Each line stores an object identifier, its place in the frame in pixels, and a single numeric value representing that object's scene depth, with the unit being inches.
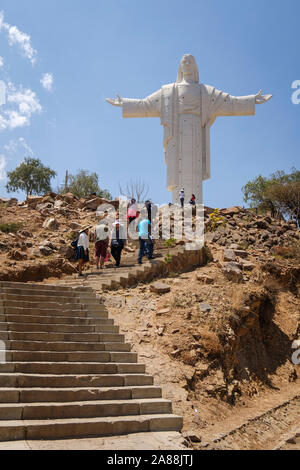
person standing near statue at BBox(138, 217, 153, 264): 438.3
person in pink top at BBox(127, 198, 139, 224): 535.5
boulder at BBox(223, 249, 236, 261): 428.1
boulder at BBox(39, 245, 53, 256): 506.0
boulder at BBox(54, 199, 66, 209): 712.8
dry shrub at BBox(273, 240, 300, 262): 480.6
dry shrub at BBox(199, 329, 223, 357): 297.0
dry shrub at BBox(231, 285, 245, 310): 350.0
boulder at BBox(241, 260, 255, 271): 418.0
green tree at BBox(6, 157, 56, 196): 1298.0
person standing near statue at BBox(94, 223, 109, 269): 453.3
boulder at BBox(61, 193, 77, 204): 745.0
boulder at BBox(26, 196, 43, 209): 723.4
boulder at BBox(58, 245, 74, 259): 513.7
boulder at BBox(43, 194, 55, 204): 736.5
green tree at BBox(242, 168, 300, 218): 970.1
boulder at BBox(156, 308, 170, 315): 331.6
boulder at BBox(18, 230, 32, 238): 560.8
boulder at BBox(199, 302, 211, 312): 331.3
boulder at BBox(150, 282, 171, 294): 365.7
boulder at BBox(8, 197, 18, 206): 731.2
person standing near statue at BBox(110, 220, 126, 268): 449.4
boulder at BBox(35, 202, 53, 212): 688.4
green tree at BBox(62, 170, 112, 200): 1326.3
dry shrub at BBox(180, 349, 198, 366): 286.9
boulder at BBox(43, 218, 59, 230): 606.7
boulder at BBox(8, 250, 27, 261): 476.1
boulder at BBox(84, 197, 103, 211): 722.9
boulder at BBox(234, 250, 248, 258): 448.5
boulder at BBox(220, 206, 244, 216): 602.2
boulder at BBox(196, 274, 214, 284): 381.1
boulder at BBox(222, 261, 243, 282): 390.6
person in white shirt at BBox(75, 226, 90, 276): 433.4
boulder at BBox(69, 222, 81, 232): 609.4
